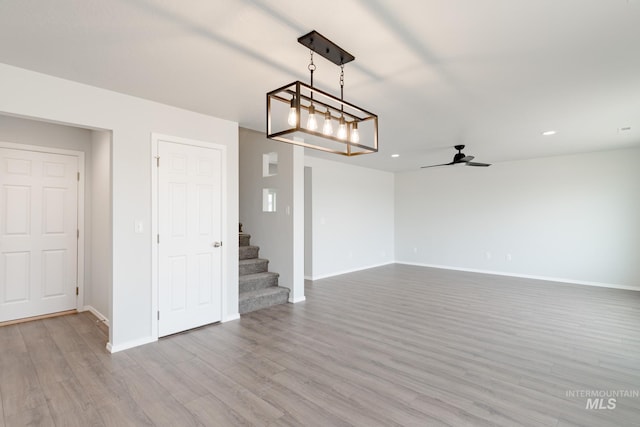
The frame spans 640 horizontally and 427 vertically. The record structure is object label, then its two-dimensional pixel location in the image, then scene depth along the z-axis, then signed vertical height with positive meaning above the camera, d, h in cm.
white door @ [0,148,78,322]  382 -25
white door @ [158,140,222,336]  339 -26
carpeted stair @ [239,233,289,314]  429 -105
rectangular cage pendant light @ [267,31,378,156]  182 +65
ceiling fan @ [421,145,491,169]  494 +87
